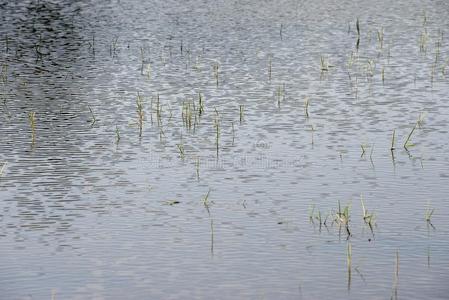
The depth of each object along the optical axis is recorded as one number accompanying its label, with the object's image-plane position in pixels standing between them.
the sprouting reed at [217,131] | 24.45
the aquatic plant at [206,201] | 19.80
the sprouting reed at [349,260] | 15.69
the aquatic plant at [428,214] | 18.53
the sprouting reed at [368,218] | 18.25
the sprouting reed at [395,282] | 14.98
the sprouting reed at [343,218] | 18.05
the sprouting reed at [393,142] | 23.71
